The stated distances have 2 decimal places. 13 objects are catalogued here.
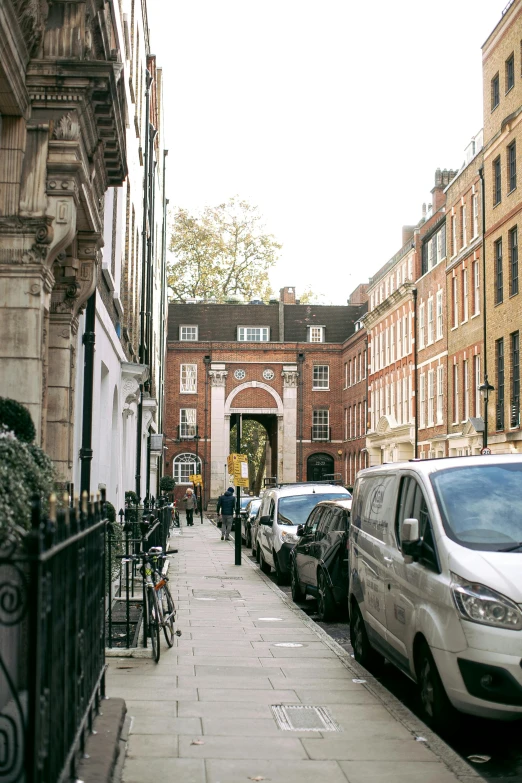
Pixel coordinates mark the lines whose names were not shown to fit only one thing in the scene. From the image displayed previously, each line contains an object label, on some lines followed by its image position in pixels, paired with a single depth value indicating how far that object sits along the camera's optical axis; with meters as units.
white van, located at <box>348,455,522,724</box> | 6.86
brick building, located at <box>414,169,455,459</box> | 50.72
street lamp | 33.56
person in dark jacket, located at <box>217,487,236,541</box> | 36.72
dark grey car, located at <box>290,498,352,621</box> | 14.20
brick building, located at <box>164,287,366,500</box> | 76.62
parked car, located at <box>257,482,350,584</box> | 20.83
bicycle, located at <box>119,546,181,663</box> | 10.35
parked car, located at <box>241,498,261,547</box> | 35.11
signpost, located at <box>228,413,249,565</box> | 29.15
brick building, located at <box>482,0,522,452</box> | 39.03
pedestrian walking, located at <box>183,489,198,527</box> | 53.67
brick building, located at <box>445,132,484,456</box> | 44.28
